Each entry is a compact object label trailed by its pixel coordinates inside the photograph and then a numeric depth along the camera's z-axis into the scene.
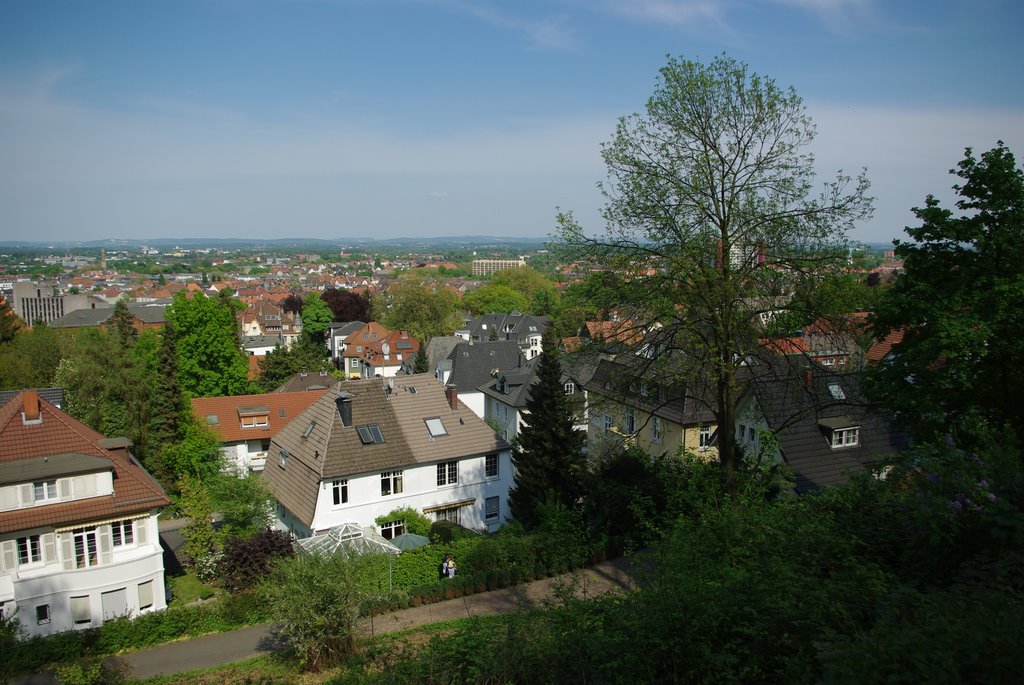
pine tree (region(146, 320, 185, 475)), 34.94
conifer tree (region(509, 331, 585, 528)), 26.48
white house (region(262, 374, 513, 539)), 25.42
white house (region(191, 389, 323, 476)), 40.66
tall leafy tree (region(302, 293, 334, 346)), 95.88
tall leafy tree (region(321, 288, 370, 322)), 100.94
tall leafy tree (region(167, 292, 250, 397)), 43.28
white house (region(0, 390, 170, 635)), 19.06
